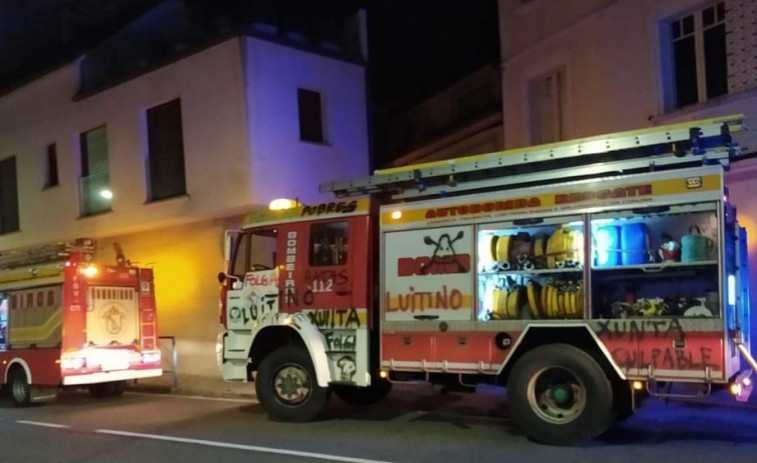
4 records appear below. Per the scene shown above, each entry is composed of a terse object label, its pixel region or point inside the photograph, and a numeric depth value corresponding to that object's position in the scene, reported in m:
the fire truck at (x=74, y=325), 13.20
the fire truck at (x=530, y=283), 7.42
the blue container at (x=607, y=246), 7.92
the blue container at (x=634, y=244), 7.79
